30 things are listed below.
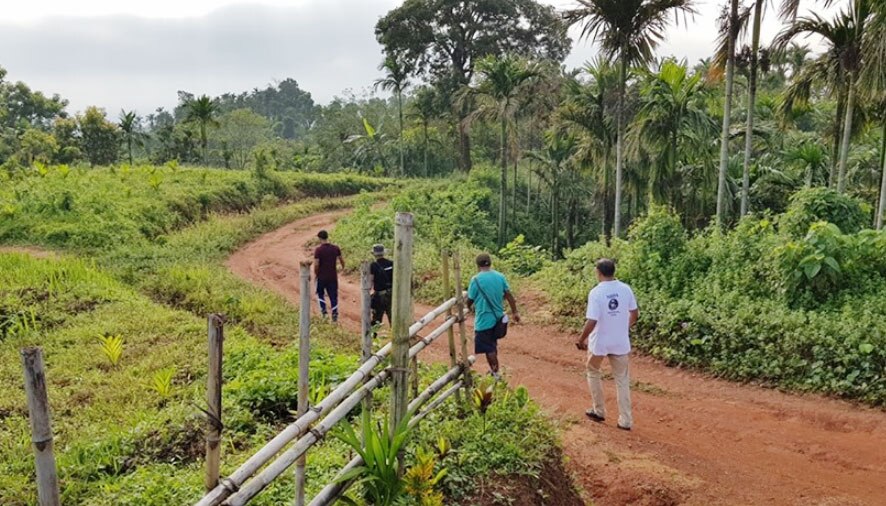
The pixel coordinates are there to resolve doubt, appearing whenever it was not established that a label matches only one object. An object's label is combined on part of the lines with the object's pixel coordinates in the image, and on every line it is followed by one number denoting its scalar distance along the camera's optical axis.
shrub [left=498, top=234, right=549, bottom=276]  15.30
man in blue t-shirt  6.48
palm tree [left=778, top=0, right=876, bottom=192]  12.27
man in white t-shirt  6.02
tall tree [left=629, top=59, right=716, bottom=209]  16.56
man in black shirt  8.84
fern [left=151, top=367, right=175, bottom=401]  6.39
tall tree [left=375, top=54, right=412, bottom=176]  33.75
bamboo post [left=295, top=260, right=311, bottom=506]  3.68
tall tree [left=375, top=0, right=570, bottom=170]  35.19
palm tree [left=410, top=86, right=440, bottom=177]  36.09
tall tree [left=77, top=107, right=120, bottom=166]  37.03
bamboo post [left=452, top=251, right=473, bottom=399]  5.58
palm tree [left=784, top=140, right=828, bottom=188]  16.70
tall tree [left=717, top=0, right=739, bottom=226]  13.12
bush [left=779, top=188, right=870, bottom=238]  10.52
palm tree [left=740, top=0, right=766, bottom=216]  12.98
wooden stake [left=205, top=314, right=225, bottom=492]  2.97
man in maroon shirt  10.25
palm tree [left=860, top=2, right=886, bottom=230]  10.60
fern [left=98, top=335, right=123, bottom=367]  7.49
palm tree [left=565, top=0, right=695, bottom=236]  14.45
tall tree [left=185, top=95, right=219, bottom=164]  32.36
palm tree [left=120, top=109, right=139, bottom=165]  34.06
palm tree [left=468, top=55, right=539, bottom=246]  20.66
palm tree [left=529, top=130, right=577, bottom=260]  23.39
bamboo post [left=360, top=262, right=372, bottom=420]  4.27
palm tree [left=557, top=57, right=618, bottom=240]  18.62
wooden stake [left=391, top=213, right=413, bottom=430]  4.05
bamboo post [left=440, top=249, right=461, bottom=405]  5.54
